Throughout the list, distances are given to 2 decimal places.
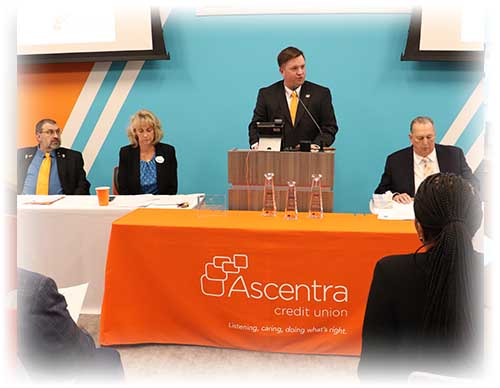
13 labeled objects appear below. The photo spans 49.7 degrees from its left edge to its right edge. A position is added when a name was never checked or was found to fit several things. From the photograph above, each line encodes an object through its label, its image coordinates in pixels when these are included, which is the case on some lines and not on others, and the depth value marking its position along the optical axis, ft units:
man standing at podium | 12.11
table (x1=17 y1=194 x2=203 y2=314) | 9.74
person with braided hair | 4.18
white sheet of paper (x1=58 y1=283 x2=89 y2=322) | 6.05
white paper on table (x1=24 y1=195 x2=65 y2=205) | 10.24
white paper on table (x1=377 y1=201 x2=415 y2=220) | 8.43
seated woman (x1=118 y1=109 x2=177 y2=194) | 12.16
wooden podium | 8.79
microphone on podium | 11.49
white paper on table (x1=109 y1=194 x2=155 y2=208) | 10.01
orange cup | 9.91
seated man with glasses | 12.83
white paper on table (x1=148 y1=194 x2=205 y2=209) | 9.96
